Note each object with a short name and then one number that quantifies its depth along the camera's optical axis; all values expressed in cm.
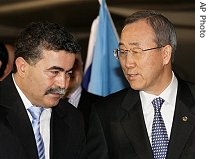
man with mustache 482
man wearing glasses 490
